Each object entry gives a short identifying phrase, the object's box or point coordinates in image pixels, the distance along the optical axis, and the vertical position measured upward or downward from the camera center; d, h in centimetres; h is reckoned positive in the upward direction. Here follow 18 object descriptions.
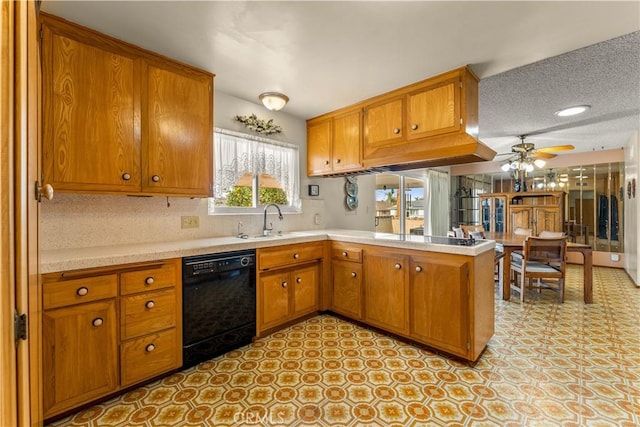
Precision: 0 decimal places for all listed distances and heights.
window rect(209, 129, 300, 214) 291 +43
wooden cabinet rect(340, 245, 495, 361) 220 -71
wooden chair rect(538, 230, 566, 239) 432 -35
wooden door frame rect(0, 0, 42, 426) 59 +3
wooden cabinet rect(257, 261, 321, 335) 262 -79
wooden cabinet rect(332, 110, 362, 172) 318 +80
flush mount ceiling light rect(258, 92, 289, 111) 282 +110
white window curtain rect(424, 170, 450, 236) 673 +22
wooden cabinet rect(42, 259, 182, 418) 159 -70
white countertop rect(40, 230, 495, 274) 166 -25
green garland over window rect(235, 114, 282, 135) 306 +96
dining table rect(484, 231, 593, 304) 362 -63
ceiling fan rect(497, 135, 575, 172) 446 +87
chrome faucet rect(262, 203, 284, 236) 307 -13
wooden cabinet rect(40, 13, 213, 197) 178 +67
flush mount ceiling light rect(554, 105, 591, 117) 340 +121
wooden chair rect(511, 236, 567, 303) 361 -58
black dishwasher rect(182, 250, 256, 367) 212 -71
